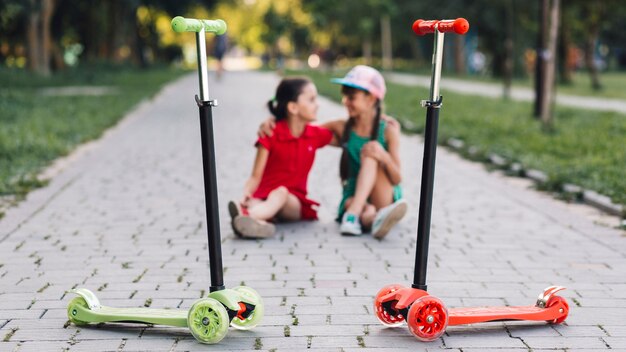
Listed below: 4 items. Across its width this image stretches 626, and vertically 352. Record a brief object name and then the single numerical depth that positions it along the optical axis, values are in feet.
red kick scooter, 12.09
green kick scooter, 11.93
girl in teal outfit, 19.79
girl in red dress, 20.35
